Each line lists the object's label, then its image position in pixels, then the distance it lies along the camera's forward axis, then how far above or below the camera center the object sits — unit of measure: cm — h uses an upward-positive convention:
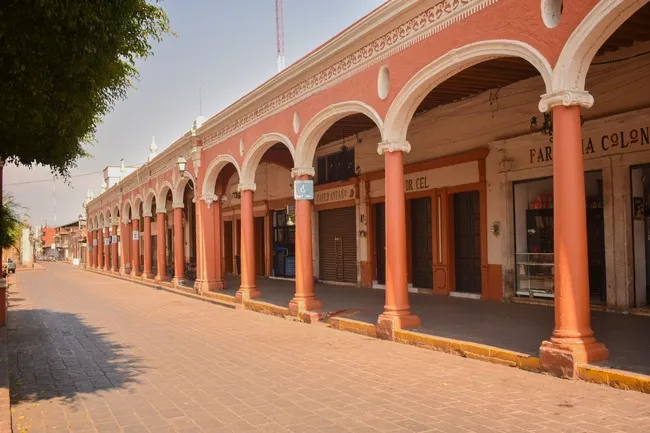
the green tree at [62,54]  523 +175
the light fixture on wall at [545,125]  1098 +202
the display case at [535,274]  1232 -83
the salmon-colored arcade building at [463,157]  707 +166
